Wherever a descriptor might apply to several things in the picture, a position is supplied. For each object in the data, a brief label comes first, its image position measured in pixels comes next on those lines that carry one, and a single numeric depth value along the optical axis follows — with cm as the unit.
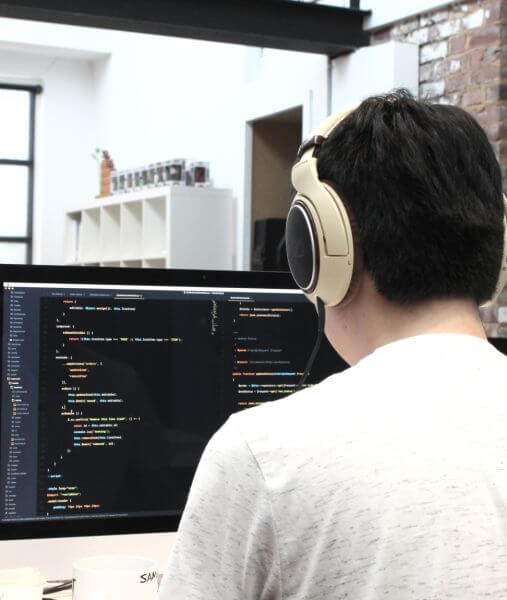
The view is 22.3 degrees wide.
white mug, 151
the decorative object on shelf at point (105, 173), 902
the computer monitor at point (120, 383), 164
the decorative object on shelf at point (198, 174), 738
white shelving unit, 716
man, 105
